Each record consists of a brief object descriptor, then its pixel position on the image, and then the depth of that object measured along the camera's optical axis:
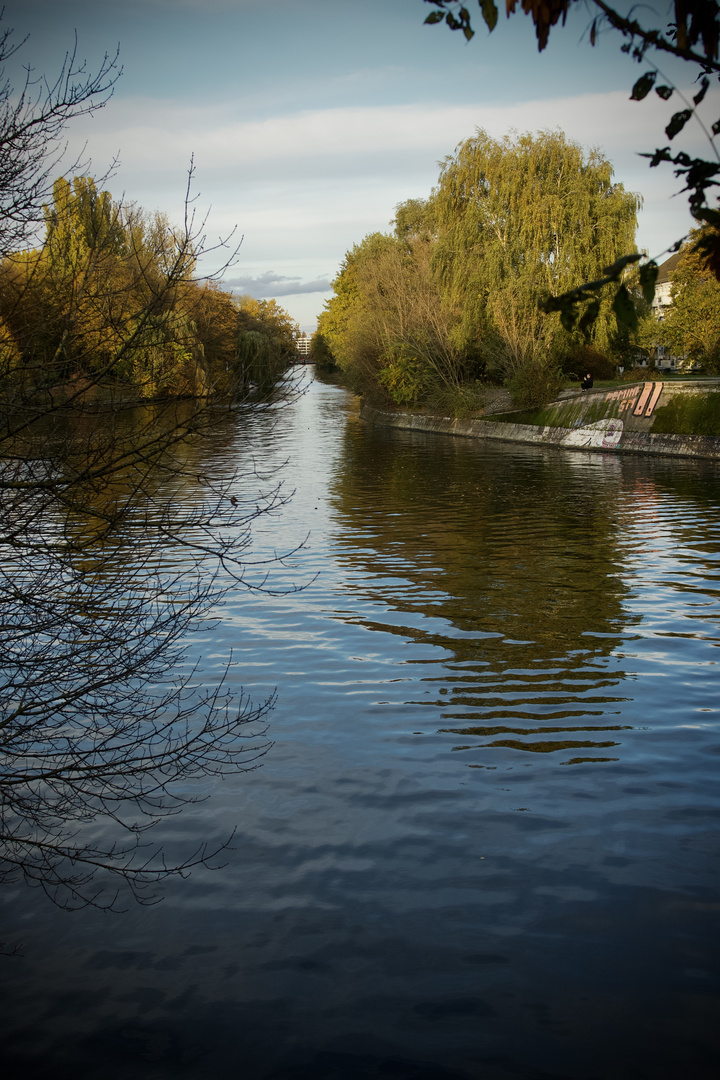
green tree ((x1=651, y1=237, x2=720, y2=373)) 41.16
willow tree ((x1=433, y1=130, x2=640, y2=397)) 45.16
